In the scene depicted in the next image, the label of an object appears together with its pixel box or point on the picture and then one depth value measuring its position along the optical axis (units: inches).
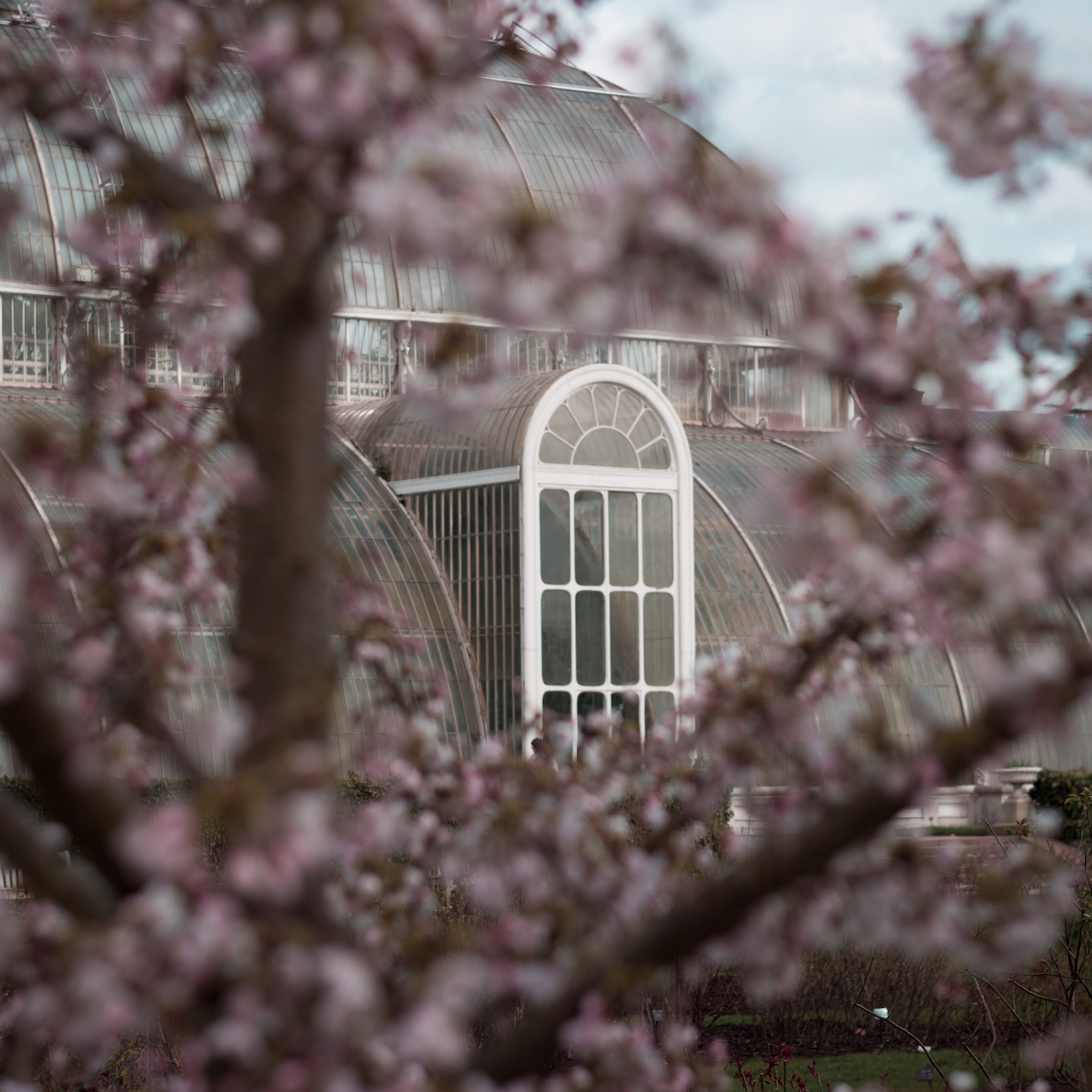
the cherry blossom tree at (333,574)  208.1
